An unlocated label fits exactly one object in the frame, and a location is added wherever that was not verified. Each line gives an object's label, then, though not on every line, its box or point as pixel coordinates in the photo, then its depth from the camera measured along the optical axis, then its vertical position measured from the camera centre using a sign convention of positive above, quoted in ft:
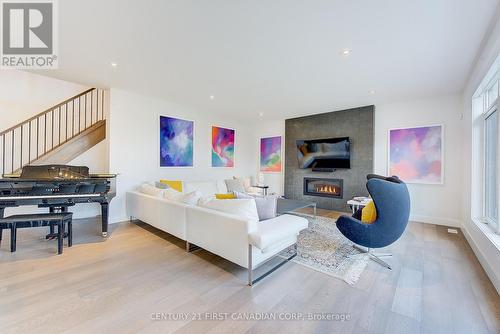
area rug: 7.93 -3.89
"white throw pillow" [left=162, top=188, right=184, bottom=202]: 10.77 -1.55
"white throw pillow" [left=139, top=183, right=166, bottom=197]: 12.14 -1.49
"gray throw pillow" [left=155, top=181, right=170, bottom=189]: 14.45 -1.34
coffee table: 12.93 -2.63
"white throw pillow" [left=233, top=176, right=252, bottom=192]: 20.70 -1.65
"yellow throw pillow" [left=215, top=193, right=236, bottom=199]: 9.56 -1.37
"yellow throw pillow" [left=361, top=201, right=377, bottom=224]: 8.84 -2.01
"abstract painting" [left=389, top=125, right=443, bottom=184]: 14.39 +1.03
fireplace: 18.64 -1.86
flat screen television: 17.93 +1.31
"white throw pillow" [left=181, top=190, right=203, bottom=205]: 9.92 -1.52
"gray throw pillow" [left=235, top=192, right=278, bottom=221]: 8.93 -1.69
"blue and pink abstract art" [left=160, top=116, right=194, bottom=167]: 16.72 +2.04
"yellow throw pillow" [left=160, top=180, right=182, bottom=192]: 15.26 -1.33
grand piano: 8.98 -1.10
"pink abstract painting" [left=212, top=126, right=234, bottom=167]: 20.89 +2.03
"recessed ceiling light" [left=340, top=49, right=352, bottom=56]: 8.91 +5.02
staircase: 13.55 +2.20
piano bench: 8.96 -2.50
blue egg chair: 8.05 -2.06
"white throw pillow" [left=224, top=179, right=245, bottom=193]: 19.33 -1.73
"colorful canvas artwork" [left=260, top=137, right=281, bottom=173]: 23.27 +1.45
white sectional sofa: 7.16 -2.52
